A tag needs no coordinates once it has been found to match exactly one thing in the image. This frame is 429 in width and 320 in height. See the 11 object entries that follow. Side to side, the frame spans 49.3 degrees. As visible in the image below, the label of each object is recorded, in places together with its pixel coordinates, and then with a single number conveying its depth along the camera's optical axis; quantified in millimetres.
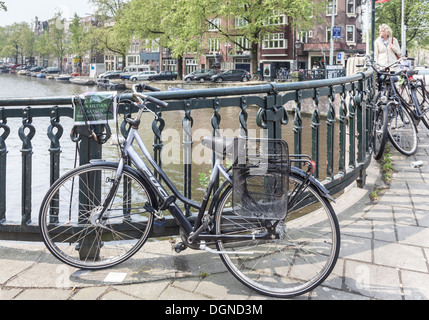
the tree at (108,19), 54531
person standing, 8820
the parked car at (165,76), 51250
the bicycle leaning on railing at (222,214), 2609
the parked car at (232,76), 41125
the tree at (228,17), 32031
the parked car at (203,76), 44375
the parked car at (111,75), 60062
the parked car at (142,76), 51338
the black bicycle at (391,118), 6293
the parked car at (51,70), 83875
